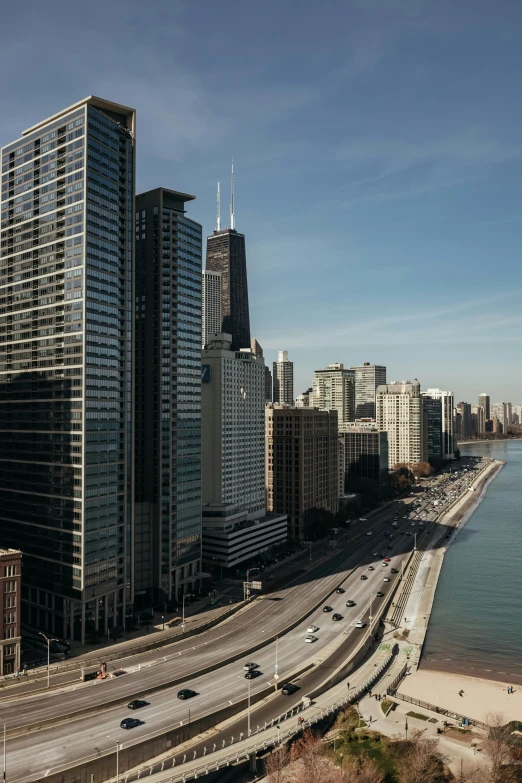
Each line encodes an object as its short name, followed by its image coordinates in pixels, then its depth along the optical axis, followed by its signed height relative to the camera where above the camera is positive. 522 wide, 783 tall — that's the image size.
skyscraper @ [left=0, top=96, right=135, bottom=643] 107.31 +9.12
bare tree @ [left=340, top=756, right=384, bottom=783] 61.91 -35.51
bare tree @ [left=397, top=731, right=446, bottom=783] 63.38 -35.61
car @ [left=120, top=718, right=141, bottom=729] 71.00 -34.01
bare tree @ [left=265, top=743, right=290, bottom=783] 62.44 -35.14
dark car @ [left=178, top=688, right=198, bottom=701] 79.44 -34.46
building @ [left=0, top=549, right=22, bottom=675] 89.81 -26.89
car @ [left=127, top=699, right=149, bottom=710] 76.47 -34.37
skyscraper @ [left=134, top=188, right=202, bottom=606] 125.44 +3.29
